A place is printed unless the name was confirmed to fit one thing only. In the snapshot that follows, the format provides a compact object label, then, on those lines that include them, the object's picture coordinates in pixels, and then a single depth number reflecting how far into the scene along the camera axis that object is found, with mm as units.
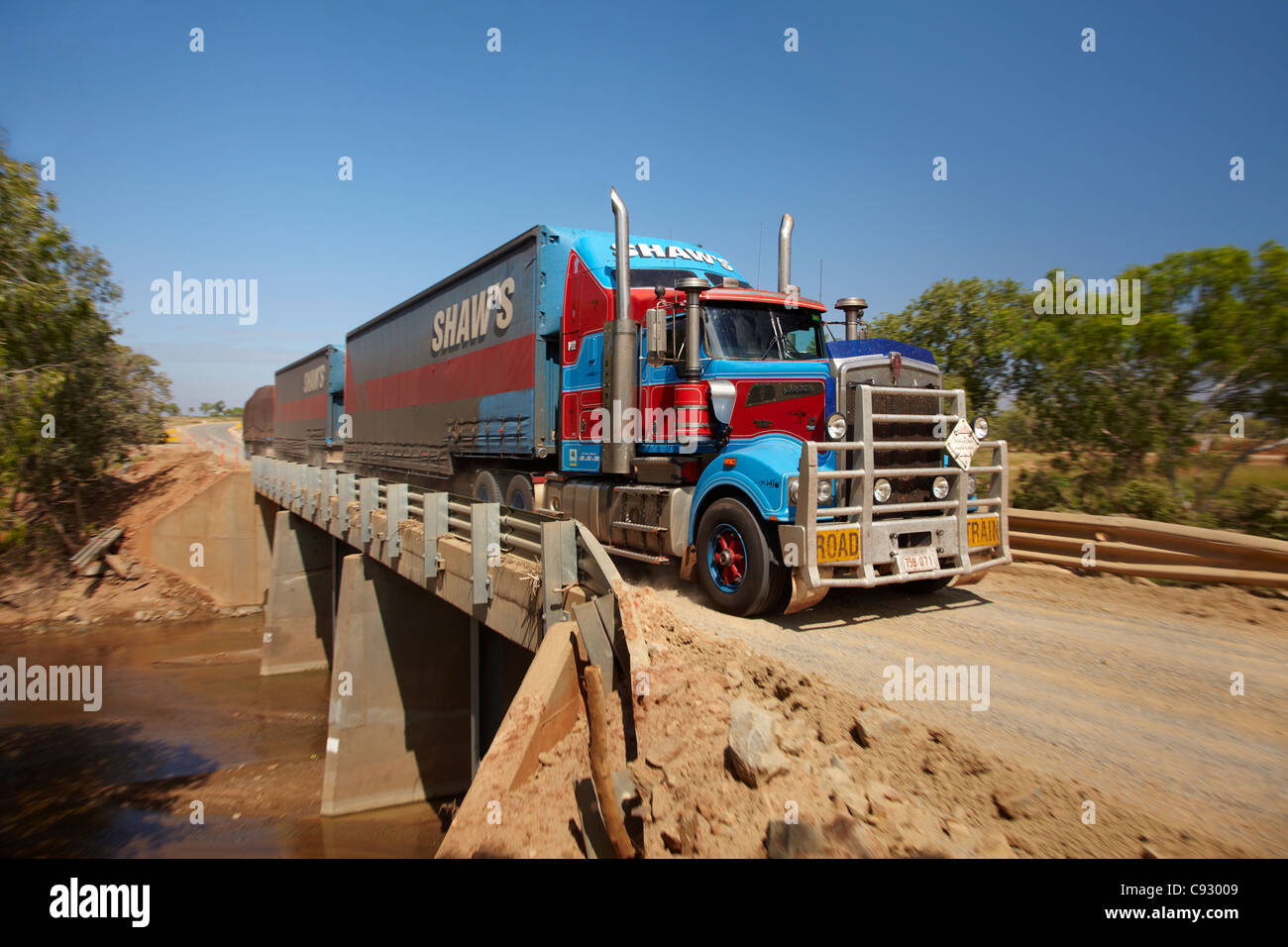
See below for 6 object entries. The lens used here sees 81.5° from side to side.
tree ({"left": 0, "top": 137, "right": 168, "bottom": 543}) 9297
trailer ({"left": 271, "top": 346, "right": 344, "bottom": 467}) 23844
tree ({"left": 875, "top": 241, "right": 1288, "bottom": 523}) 9180
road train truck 6457
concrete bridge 6238
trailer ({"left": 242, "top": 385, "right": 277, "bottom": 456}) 37156
